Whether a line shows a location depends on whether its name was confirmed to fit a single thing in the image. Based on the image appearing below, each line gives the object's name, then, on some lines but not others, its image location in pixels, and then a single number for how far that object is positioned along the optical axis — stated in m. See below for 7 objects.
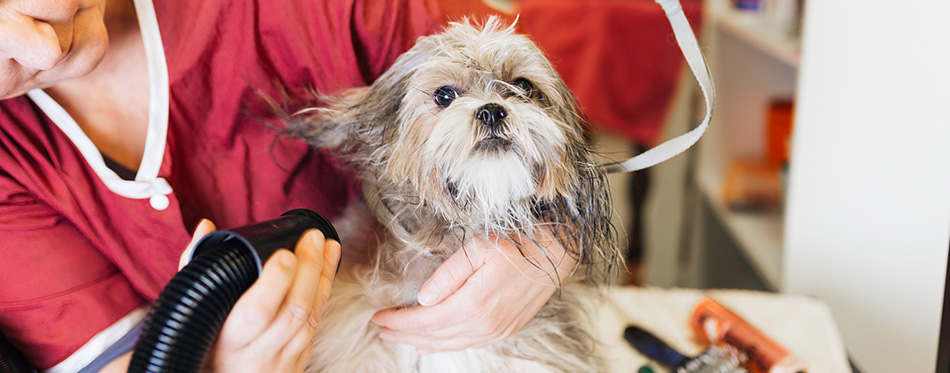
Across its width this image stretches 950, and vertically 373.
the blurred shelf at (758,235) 1.91
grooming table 1.15
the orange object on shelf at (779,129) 2.04
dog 0.72
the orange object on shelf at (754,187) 2.19
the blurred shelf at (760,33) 1.70
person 0.82
